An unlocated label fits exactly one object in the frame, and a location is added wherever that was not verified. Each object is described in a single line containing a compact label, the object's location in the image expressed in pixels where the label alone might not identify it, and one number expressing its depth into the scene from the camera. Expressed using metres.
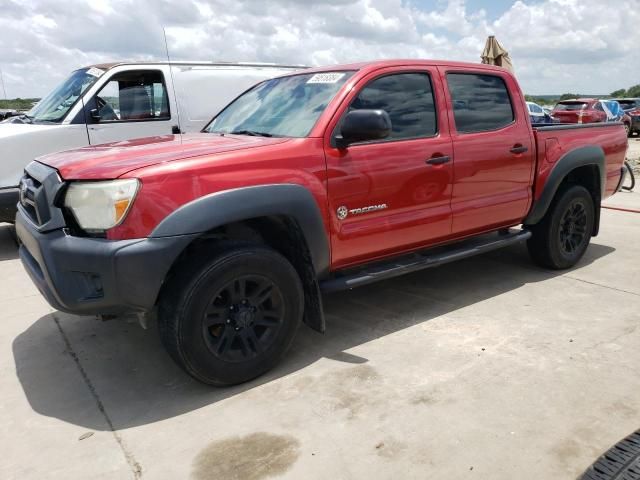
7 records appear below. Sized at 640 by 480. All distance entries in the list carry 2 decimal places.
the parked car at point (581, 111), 18.42
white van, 5.87
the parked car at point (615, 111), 19.44
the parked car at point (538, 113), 16.28
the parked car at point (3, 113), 14.15
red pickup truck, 2.65
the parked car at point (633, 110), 21.77
